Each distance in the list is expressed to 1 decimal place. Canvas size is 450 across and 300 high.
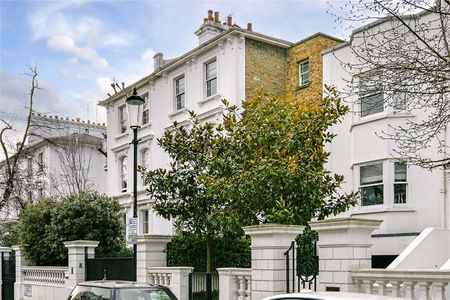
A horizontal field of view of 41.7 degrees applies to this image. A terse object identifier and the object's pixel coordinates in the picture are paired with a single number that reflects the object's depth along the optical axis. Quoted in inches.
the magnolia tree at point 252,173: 501.7
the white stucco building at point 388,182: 690.2
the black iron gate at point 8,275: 838.5
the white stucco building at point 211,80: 920.3
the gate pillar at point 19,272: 803.4
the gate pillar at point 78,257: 652.1
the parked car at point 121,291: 398.0
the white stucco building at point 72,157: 1499.8
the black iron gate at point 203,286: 478.9
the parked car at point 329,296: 250.4
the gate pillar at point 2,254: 879.2
